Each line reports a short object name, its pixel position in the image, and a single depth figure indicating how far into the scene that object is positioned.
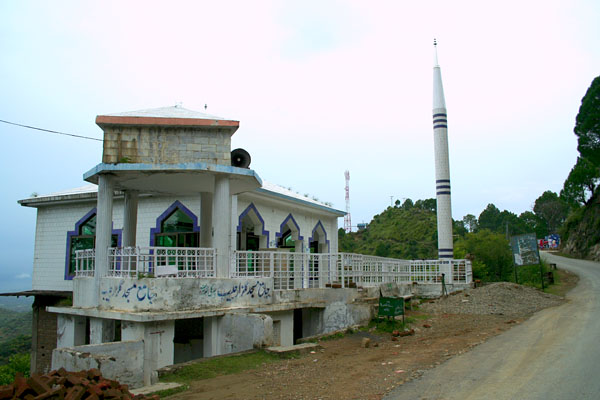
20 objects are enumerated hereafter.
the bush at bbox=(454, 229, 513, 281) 28.31
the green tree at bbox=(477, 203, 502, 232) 78.75
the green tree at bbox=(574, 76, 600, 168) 38.94
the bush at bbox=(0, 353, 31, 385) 19.79
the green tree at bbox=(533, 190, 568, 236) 69.38
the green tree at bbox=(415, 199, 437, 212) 71.66
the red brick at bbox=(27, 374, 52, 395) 5.73
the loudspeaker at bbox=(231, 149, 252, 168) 11.80
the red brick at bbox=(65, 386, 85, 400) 5.54
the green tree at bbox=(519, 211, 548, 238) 68.56
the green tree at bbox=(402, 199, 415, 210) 72.50
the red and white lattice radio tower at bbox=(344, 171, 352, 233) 62.52
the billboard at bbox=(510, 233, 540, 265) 20.16
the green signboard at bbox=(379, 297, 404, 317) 12.23
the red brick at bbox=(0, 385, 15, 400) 5.70
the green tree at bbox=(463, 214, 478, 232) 82.50
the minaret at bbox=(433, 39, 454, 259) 24.56
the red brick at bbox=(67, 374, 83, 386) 5.96
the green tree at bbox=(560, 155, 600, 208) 43.09
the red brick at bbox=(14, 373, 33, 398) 5.71
